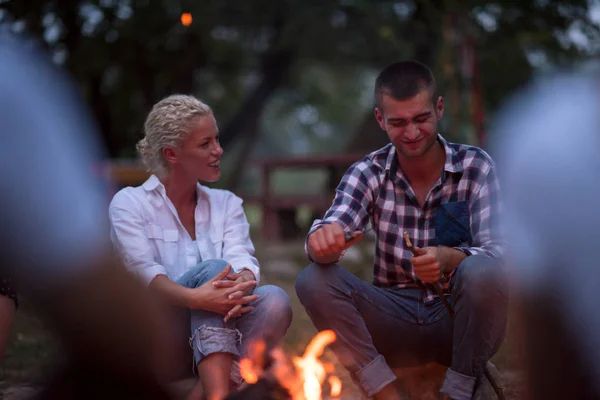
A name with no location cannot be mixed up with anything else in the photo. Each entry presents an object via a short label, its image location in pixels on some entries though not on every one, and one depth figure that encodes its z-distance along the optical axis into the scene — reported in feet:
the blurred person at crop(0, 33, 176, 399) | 8.74
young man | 9.07
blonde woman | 9.33
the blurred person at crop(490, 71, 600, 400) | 5.98
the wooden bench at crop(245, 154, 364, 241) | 37.01
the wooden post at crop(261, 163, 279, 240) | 40.06
